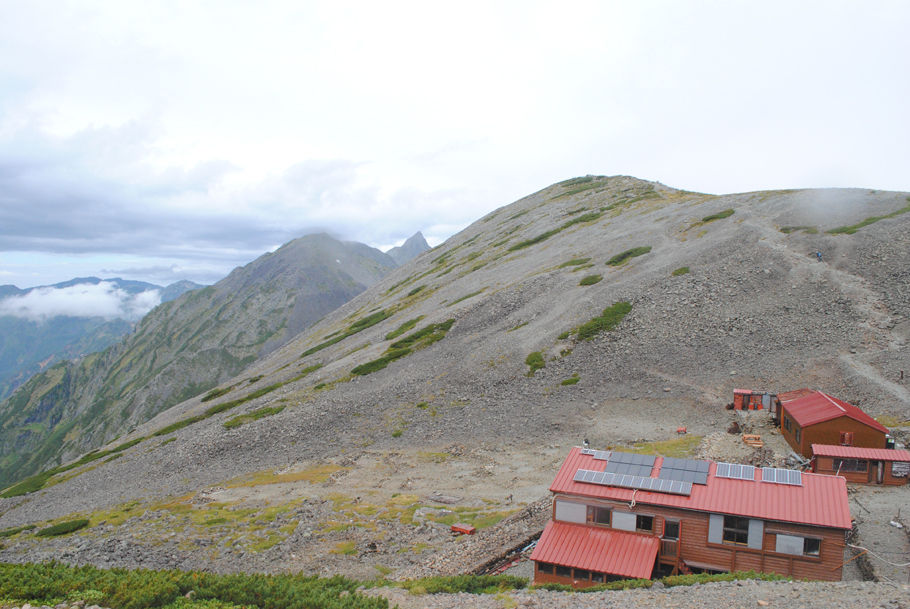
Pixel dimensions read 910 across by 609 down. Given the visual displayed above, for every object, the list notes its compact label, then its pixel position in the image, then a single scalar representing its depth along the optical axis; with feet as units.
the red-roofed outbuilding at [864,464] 95.86
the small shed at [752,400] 138.10
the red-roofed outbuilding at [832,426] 106.63
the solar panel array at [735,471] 83.82
